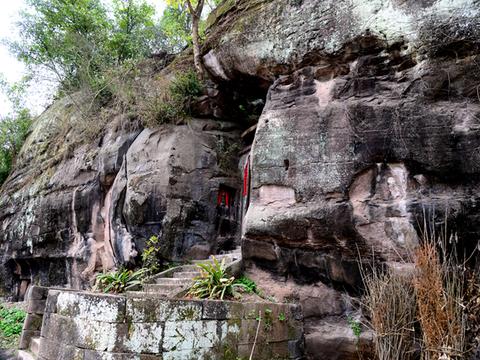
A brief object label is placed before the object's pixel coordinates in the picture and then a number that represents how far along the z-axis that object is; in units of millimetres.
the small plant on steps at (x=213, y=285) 6586
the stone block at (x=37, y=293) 7598
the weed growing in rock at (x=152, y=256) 8539
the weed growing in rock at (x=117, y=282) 7629
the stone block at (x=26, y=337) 7406
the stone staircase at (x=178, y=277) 7113
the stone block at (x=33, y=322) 7637
